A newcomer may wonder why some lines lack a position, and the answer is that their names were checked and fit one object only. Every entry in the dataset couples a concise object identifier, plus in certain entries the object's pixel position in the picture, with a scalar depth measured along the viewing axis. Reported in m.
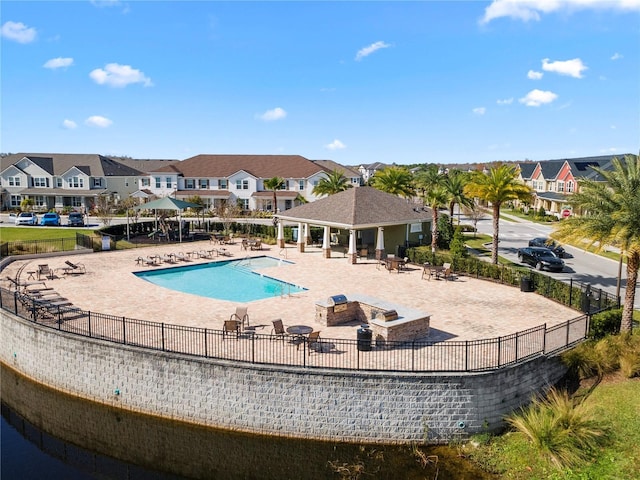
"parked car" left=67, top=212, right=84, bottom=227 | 56.38
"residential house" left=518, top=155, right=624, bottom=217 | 74.38
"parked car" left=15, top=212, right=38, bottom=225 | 57.38
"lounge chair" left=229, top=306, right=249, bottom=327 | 19.16
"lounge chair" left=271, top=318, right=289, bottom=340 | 17.77
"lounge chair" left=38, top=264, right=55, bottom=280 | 27.84
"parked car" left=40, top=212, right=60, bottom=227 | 57.09
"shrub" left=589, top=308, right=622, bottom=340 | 19.14
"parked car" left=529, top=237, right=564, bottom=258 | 39.25
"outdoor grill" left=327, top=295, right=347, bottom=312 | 20.04
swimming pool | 26.19
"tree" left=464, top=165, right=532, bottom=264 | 32.25
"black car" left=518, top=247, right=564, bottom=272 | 34.25
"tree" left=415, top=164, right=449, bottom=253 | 36.22
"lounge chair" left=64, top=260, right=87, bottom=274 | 29.08
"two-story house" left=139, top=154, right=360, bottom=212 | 71.25
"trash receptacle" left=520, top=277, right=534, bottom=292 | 25.77
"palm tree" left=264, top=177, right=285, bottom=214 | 57.96
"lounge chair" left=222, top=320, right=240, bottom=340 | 17.69
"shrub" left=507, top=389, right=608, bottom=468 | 13.80
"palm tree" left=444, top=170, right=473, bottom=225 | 38.56
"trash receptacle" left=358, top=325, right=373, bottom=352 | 16.93
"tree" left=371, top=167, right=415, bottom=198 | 46.66
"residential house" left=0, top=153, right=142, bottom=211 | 73.00
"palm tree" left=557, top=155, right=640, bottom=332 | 18.73
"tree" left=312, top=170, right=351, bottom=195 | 53.88
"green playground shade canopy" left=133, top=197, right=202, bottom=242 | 42.06
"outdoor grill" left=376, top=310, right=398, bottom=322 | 18.11
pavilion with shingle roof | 34.03
